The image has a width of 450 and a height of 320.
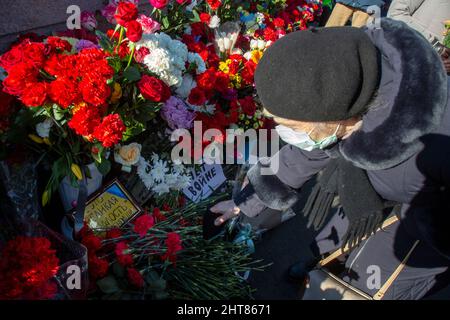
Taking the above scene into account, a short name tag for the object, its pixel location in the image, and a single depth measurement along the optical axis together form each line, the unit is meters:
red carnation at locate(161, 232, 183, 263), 1.62
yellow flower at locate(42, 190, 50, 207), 1.57
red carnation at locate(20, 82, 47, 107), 1.32
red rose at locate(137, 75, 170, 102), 1.55
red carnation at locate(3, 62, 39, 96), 1.31
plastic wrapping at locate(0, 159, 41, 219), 1.41
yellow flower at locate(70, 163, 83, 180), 1.57
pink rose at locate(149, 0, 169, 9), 1.78
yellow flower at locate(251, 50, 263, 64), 2.52
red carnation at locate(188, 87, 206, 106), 1.92
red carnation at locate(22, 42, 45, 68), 1.36
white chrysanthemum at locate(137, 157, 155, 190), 1.94
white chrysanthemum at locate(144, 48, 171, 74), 1.69
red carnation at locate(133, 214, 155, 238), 1.64
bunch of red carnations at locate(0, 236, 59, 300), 1.17
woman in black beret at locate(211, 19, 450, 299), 1.13
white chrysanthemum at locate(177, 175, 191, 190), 2.11
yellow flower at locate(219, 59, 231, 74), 2.32
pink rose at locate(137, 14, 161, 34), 1.82
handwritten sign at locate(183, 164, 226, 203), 2.32
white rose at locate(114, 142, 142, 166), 1.75
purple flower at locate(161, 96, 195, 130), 1.85
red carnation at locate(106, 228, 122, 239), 1.72
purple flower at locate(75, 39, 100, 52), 1.69
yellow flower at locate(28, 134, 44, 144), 1.50
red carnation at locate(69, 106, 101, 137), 1.39
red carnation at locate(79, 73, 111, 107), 1.37
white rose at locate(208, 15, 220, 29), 2.54
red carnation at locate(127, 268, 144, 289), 1.44
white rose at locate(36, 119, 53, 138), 1.48
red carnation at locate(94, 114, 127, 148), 1.43
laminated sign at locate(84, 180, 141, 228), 1.86
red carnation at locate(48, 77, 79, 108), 1.35
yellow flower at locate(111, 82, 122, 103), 1.55
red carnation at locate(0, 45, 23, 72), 1.36
